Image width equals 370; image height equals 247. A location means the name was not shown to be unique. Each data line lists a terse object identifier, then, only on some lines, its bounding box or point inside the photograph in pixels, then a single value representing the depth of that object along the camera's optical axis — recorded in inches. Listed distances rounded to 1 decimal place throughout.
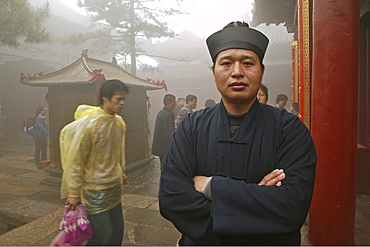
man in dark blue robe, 44.5
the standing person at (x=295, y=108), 203.0
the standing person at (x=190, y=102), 220.7
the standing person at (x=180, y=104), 303.0
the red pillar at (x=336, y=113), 99.1
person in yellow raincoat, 89.1
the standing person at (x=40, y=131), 278.7
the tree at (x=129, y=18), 497.3
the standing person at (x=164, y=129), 199.5
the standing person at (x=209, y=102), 250.4
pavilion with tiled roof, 223.8
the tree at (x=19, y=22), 290.7
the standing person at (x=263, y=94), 131.3
